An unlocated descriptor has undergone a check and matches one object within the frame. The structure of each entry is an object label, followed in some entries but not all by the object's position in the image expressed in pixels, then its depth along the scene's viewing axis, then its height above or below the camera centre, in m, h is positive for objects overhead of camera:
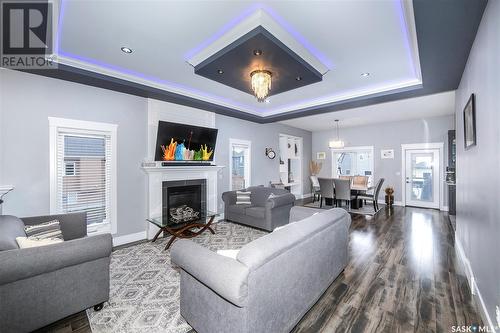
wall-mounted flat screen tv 4.18 +0.55
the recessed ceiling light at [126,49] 2.75 +1.58
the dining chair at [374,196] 6.05 -0.87
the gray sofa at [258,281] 1.36 -0.84
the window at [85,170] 3.20 -0.03
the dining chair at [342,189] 5.81 -0.63
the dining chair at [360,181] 6.52 -0.45
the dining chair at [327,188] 6.17 -0.63
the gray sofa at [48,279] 1.52 -0.90
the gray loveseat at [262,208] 4.35 -0.92
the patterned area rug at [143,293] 1.87 -1.39
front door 6.48 -0.35
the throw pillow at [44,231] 2.22 -0.68
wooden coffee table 3.60 -1.08
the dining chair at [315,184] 7.57 -0.63
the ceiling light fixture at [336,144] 6.63 +0.74
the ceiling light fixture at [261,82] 2.99 +1.23
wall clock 6.87 +0.47
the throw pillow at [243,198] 5.07 -0.75
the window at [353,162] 7.83 +0.20
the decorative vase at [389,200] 6.90 -1.11
